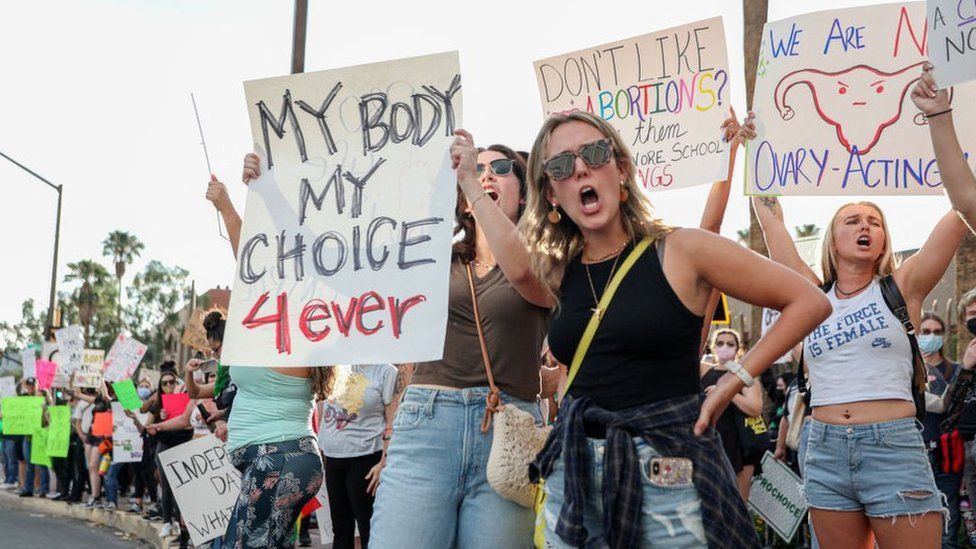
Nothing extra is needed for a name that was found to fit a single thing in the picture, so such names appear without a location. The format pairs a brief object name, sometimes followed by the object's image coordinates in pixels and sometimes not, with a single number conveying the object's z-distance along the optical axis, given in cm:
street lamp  2514
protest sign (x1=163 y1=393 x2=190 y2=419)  1167
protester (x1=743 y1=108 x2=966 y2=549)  399
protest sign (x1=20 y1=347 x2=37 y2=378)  2070
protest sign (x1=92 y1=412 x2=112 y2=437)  1541
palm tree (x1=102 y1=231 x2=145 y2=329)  8550
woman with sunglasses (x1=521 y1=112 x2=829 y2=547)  271
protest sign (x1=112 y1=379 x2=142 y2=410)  1381
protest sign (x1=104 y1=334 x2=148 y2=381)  1581
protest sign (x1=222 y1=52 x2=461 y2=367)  366
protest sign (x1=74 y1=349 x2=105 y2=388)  1636
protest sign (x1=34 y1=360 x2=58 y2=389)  1962
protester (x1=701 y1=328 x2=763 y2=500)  827
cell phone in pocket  270
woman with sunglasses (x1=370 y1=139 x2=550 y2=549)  340
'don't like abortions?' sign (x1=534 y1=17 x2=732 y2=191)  520
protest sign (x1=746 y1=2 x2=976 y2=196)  491
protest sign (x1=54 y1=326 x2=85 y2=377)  1661
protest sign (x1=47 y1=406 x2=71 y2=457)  1706
